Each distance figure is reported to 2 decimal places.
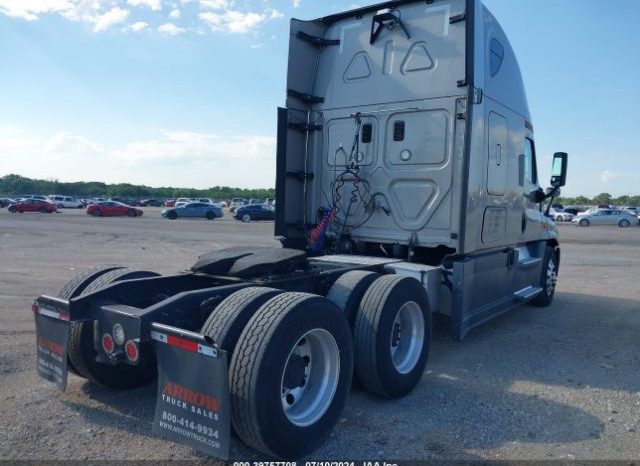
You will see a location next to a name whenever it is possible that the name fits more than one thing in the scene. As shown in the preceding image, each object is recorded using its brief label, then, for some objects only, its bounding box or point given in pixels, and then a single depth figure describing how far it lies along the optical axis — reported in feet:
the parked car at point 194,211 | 142.31
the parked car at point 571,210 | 170.71
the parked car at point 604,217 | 138.00
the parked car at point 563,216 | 160.94
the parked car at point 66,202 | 213.05
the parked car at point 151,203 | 269.05
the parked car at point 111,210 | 148.05
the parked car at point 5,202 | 209.26
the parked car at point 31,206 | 160.97
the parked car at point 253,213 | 135.44
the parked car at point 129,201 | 248.38
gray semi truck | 10.14
